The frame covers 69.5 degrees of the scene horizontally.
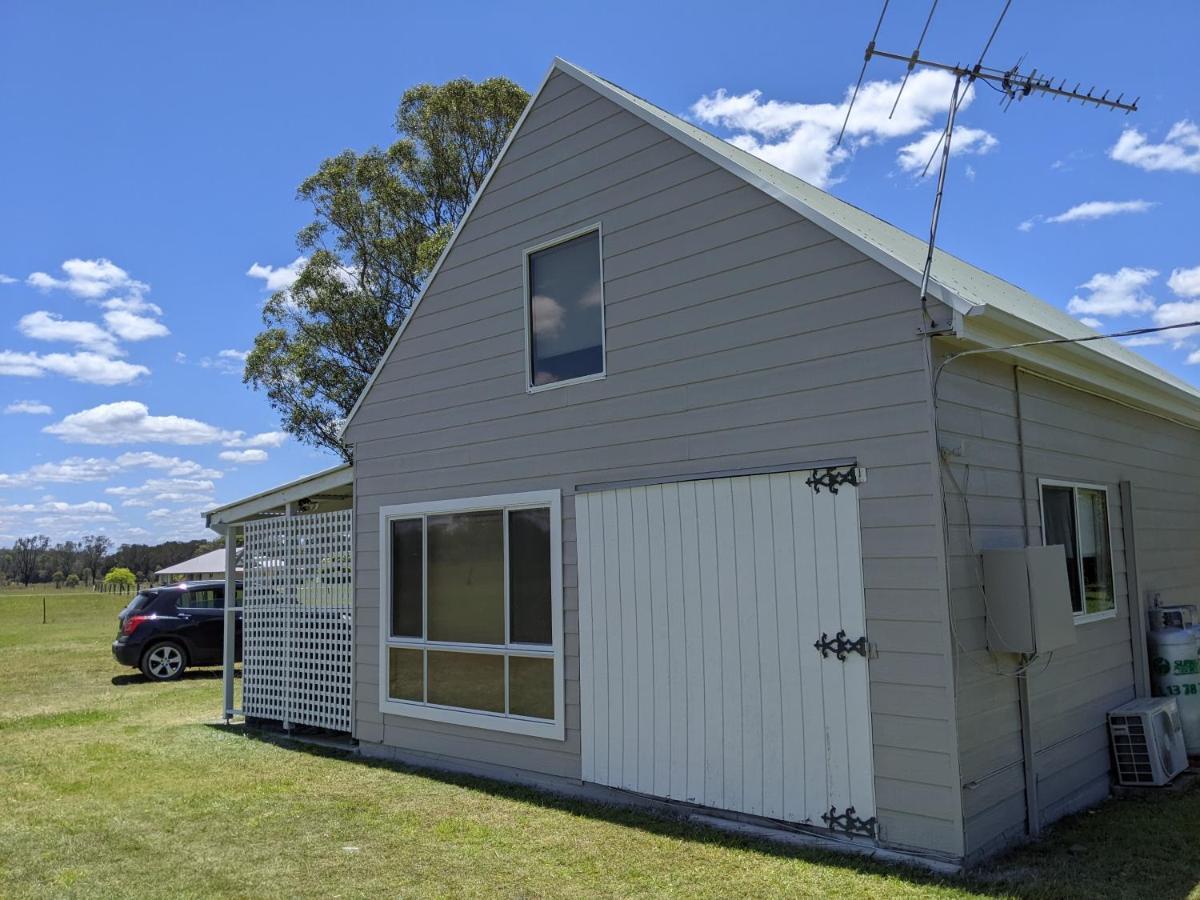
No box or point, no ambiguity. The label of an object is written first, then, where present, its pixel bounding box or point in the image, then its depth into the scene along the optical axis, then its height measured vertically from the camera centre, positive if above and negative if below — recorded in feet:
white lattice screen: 29.55 -2.54
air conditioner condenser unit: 20.97 -5.36
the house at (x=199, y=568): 86.22 -1.53
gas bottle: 23.90 -3.74
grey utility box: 15.94 -1.30
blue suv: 48.24 -4.35
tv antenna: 15.43 +7.97
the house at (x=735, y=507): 16.07 +0.70
